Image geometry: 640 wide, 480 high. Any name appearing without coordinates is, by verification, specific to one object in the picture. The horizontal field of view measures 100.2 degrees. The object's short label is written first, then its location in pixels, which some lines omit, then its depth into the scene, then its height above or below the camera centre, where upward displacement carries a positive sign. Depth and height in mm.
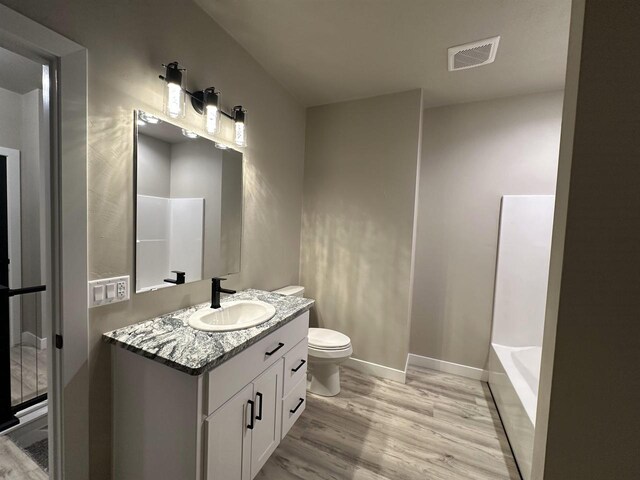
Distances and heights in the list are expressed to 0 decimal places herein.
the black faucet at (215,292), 1567 -401
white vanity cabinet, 1018 -820
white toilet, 2090 -1023
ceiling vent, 1708 +1225
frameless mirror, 1332 +98
